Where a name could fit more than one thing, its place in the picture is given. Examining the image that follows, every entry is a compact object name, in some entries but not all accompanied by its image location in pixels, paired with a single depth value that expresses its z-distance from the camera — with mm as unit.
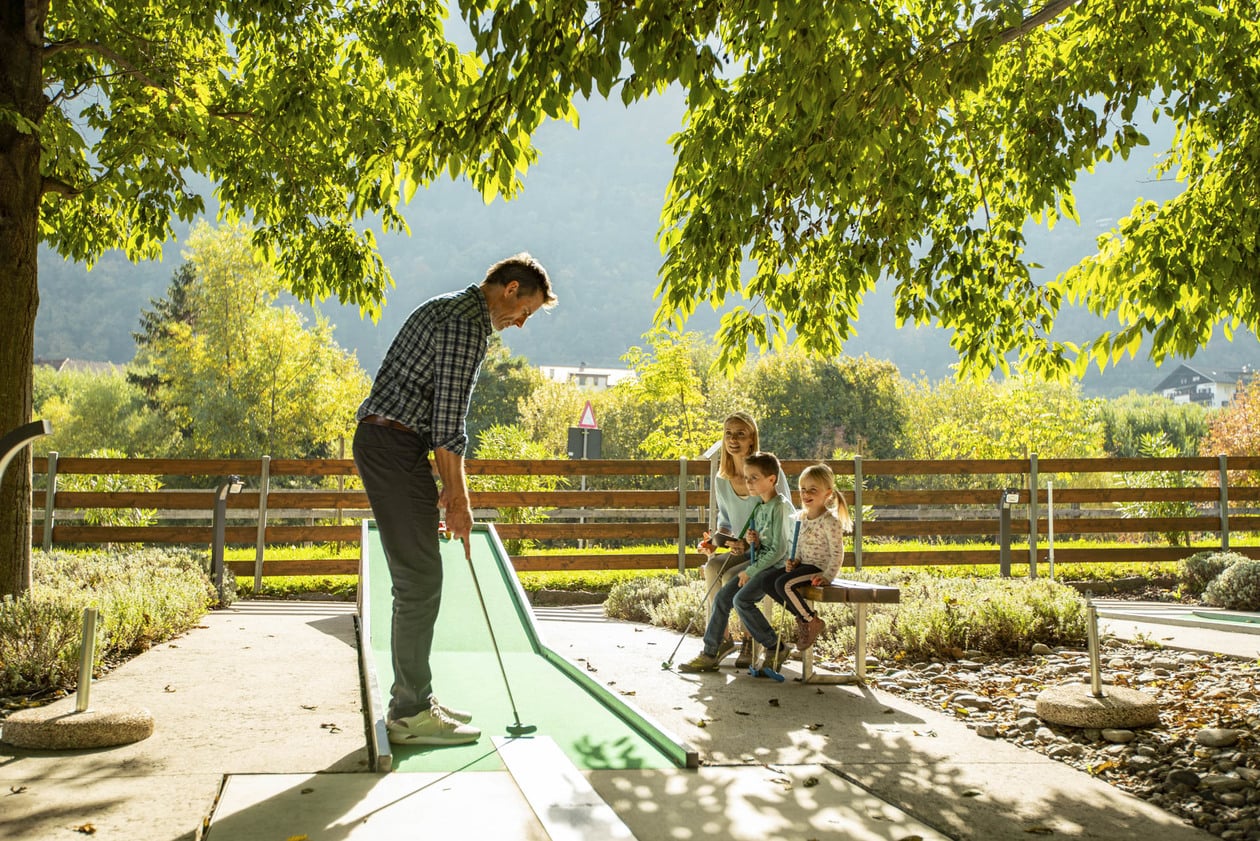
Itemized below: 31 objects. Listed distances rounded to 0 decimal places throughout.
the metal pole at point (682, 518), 12273
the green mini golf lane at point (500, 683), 4098
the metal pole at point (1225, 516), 13188
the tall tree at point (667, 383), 25000
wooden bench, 5672
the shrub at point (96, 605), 5391
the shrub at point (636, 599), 9625
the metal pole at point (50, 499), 11227
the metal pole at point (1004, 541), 12234
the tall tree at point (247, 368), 35844
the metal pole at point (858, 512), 11828
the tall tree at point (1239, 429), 34312
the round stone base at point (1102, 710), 4688
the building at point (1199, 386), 155750
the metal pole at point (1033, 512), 13008
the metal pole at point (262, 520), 11203
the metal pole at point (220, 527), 9406
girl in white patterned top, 5930
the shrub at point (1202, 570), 11320
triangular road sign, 23703
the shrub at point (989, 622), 6887
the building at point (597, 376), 133212
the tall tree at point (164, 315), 52094
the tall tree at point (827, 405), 61312
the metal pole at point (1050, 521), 12489
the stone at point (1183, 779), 3865
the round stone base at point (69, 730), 4105
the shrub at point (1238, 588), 9812
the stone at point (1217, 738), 4359
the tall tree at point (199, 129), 6824
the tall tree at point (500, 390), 64500
